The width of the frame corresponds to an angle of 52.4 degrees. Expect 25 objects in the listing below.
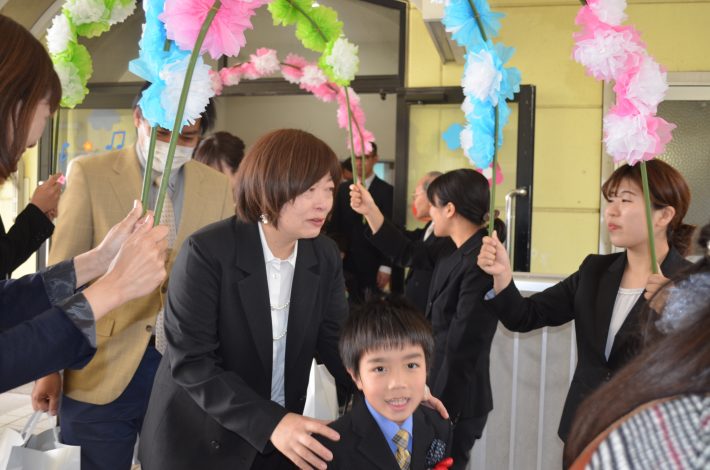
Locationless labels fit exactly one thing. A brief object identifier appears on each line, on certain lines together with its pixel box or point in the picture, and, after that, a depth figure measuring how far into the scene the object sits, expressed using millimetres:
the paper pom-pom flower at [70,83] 1979
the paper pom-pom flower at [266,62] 3973
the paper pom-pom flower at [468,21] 2014
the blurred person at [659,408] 690
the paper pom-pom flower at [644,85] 1860
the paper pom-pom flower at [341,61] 2555
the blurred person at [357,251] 5223
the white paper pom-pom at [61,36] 1992
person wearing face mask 2053
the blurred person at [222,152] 3328
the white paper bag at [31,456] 1656
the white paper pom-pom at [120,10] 2014
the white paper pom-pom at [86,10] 1930
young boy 1566
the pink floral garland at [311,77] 3420
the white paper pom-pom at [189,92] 1386
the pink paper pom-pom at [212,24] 1365
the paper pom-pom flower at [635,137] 1834
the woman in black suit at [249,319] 1569
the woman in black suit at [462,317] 2402
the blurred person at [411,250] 3191
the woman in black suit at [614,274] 1997
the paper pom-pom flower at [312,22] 2303
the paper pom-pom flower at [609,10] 1820
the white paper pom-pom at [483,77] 1966
